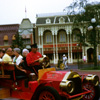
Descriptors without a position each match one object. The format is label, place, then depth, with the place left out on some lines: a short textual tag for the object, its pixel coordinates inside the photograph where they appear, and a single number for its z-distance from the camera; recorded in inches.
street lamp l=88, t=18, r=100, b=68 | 750.0
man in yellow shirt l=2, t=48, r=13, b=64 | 260.7
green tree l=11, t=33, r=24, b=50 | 1639.8
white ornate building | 1721.2
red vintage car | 206.1
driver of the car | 253.0
